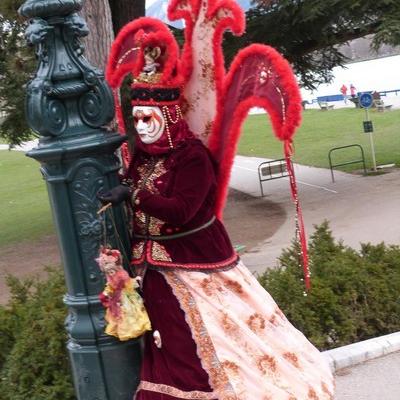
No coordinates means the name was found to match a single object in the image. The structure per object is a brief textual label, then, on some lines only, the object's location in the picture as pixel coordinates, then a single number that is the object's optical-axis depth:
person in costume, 3.43
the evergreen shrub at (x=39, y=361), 4.29
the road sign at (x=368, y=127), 19.53
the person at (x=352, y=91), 50.62
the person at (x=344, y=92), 50.09
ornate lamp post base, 3.18
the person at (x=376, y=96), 37.01
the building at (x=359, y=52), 71.83
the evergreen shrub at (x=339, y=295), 5.32
